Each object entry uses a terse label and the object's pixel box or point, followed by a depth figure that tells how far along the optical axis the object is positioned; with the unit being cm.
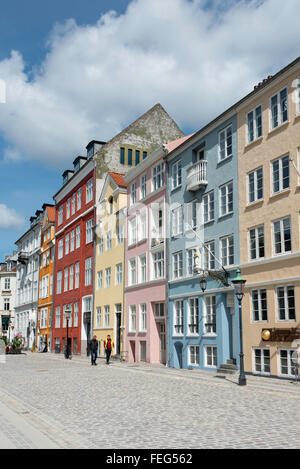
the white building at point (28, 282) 6706
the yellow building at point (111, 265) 3897
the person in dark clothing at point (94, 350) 3180
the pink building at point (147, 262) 3291
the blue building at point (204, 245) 2539
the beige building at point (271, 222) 2103
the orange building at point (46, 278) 5941
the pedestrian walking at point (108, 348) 3166
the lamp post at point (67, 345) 4069
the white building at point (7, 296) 9412
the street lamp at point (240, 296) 1886
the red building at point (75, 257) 4659
